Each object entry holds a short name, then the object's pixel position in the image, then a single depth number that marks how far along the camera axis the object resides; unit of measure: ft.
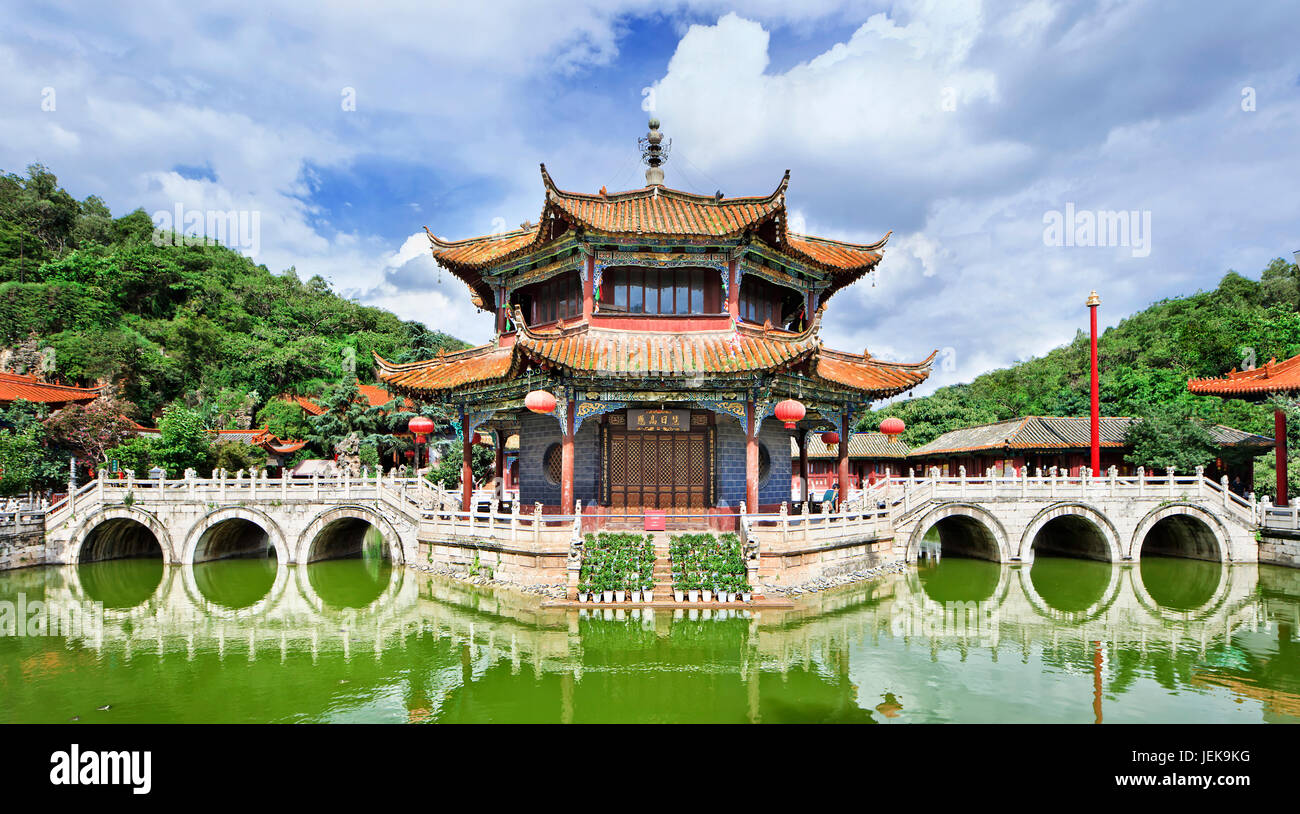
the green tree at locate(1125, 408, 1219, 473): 81.66
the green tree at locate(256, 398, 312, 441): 124.16
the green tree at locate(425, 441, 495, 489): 102.73
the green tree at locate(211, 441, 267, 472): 92.49
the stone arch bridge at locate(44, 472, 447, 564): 68.49
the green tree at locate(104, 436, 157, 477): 78.12
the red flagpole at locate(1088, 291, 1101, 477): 73.87
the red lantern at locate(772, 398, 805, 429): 49.03
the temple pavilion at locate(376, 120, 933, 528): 52.65
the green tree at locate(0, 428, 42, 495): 73.56
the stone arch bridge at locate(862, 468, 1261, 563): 68.59
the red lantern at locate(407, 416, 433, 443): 61.67
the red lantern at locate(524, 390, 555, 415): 49.60
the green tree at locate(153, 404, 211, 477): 79.53
